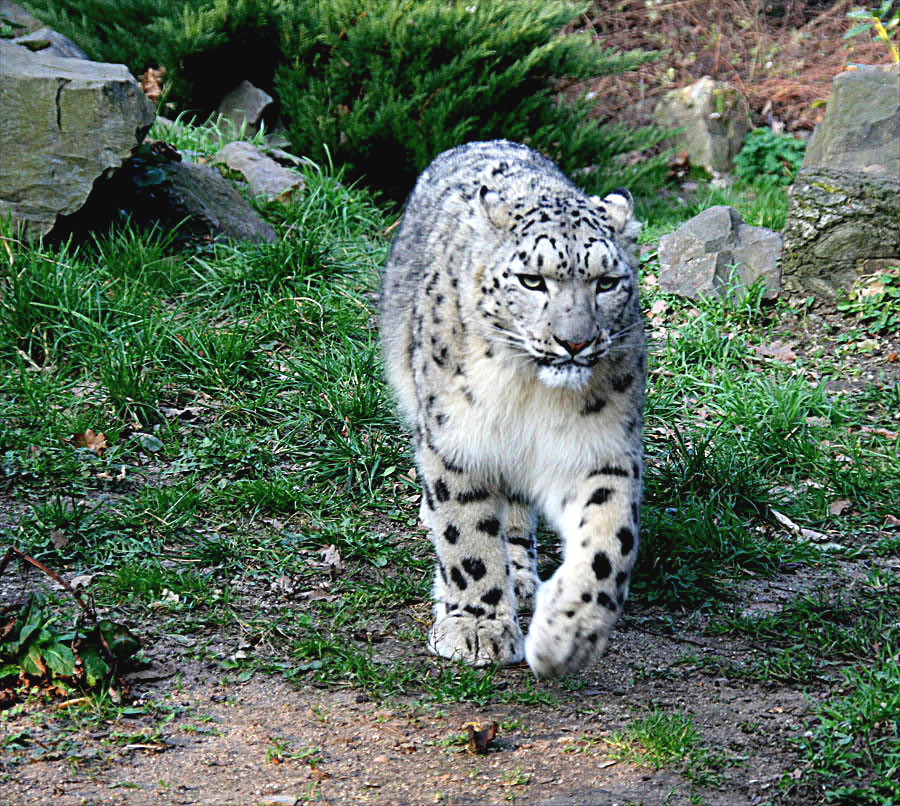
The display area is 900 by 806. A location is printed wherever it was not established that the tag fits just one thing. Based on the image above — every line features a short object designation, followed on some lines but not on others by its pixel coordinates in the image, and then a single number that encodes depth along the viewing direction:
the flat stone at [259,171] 18.47
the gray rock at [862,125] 18.94
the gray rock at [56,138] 15.38
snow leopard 8.56
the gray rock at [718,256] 16.80
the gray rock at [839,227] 15.90
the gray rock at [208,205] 16.69
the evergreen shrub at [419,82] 19.70
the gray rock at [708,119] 25.89
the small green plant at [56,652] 8.40
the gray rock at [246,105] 21.17
